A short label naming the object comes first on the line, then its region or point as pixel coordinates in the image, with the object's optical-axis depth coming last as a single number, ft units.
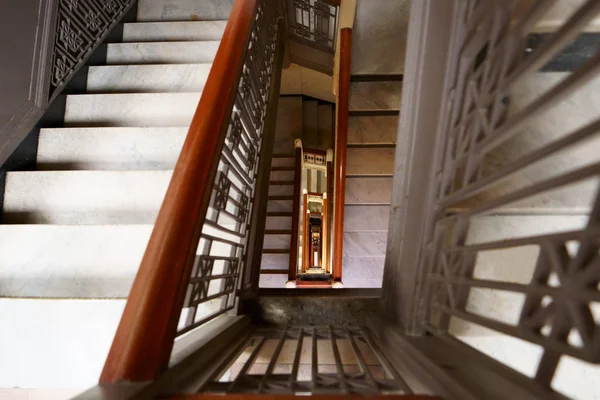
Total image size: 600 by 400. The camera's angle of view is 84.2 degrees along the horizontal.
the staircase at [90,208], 3.80
